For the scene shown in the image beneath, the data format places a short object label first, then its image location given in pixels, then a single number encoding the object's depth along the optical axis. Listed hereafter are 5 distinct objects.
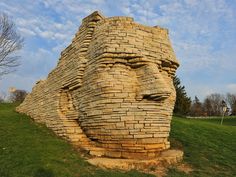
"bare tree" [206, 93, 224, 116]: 84.19
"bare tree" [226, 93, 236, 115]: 94.12
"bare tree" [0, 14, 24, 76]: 31.91
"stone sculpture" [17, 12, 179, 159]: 10.02
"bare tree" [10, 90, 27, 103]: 43.44
